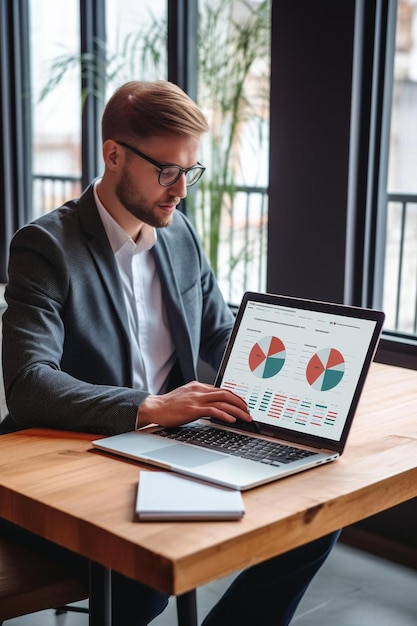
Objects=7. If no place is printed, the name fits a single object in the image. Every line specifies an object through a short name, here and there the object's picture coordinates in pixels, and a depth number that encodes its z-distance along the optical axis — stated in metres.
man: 1.59
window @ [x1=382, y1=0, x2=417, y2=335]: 2.82
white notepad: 1.20
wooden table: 1.12
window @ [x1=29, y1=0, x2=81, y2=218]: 4.23
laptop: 1.46
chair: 1.51
